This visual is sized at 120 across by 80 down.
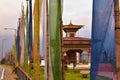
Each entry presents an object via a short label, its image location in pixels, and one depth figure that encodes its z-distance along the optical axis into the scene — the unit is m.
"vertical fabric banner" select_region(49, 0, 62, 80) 6.35
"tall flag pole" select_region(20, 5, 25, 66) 14.37
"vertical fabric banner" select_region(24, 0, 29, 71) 11.86
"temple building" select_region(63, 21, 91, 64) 33.64
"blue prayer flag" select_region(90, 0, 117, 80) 4.09
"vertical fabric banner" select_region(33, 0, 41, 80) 8.36
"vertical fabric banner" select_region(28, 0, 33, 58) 9.59
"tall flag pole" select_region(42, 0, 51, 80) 7.17
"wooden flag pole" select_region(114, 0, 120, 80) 3.88
